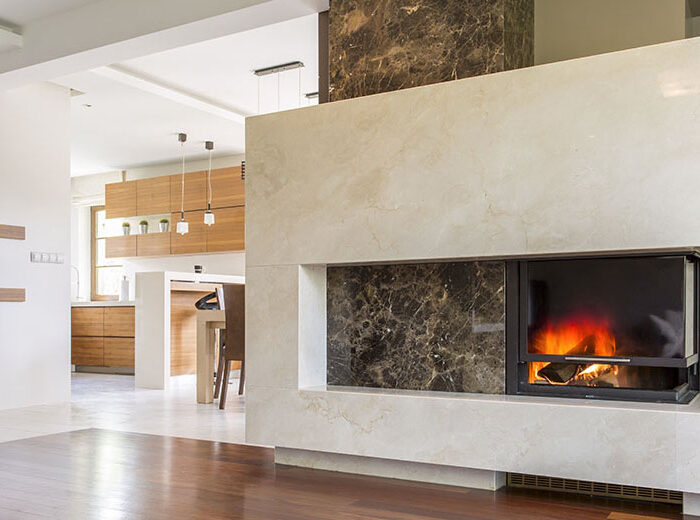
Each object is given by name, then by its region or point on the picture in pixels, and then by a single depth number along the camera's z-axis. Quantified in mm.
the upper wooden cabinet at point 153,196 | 8781
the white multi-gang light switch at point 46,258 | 5625
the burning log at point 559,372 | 2965
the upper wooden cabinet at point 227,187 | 8188
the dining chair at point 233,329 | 5129
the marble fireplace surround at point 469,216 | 2494
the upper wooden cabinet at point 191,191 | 8461
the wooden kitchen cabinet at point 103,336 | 8008
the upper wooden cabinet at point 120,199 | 9086
